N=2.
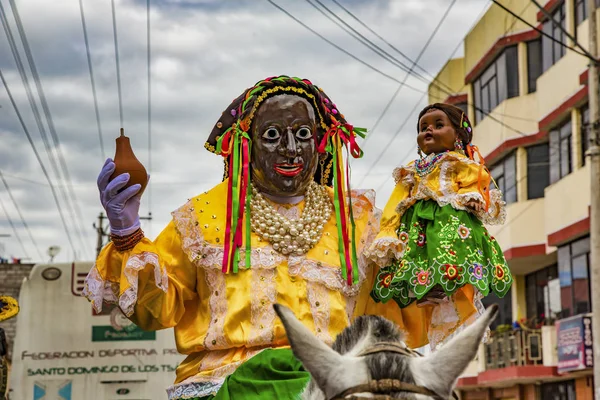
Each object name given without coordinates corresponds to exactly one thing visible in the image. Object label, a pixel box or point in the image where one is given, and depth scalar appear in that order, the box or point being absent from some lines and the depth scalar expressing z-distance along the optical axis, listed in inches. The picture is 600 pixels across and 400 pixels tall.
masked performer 188.4
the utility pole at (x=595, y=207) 663.1
